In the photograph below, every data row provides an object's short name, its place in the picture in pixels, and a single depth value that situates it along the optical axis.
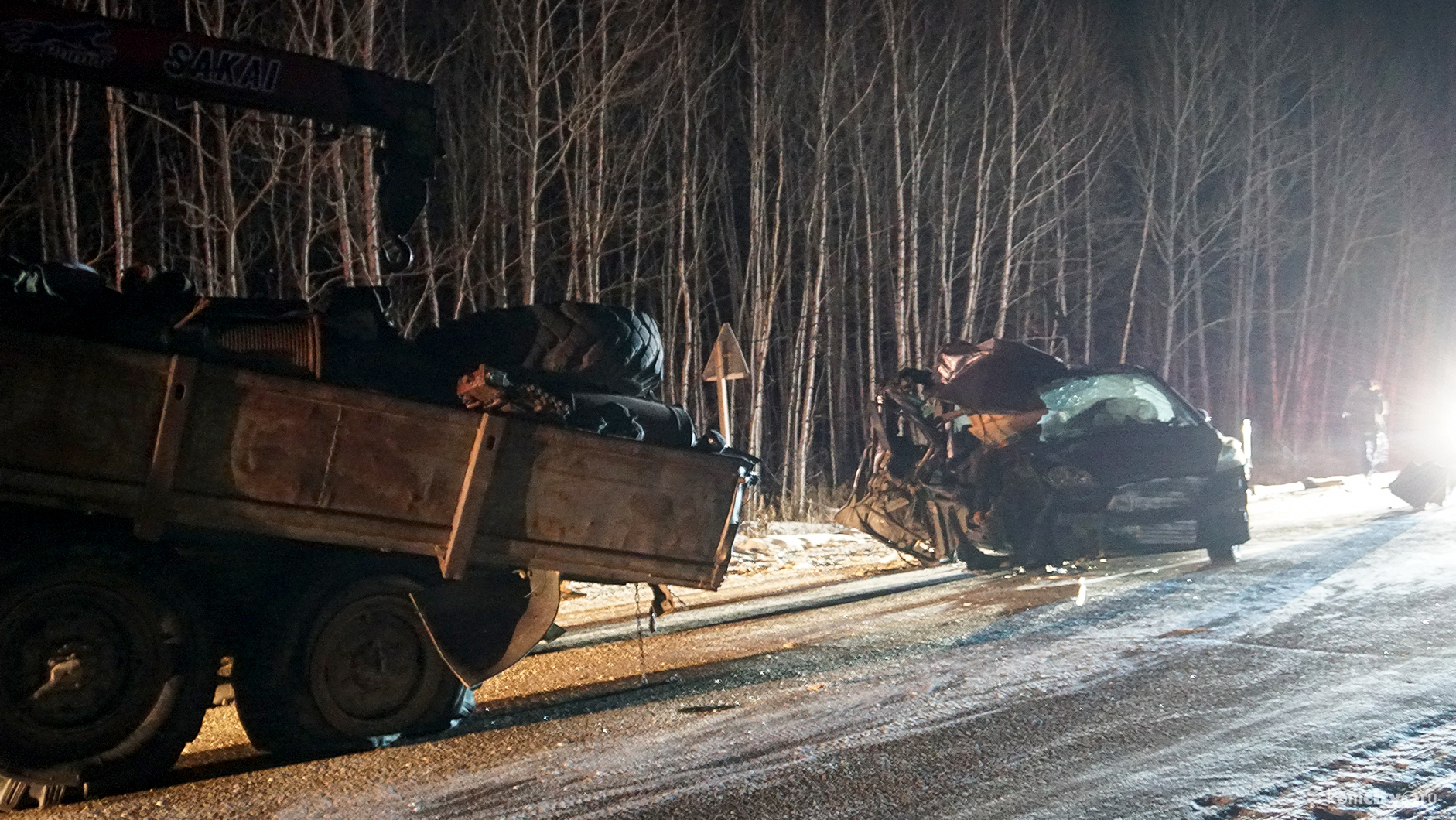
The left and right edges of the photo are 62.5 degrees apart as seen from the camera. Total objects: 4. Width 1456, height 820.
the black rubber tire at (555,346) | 6.15
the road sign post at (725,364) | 13.70
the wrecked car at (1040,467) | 10.82
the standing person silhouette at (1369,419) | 24.00
